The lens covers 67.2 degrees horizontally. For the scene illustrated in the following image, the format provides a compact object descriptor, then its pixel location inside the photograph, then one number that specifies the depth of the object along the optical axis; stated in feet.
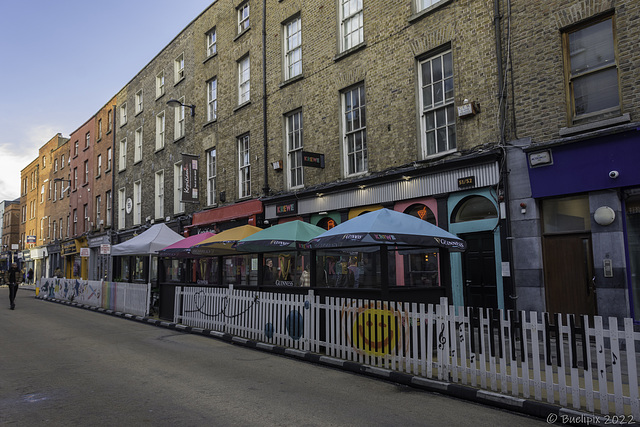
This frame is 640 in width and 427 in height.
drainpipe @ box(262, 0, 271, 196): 60.77
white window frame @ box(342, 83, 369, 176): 48.67
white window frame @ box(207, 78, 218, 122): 73.51
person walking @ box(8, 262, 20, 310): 64.18
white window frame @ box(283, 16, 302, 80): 57.93
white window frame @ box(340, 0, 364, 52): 49.90
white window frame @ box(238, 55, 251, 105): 66.49
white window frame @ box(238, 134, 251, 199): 65.46
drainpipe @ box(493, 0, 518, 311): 35.22
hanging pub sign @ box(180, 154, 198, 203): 72.08
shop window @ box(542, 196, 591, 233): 32.81
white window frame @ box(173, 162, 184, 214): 80.79
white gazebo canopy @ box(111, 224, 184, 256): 55.98
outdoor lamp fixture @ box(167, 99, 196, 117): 67.51
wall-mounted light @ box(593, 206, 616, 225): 30.58
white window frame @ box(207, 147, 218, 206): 72.64
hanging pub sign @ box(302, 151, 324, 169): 50.24
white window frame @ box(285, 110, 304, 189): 56.82
